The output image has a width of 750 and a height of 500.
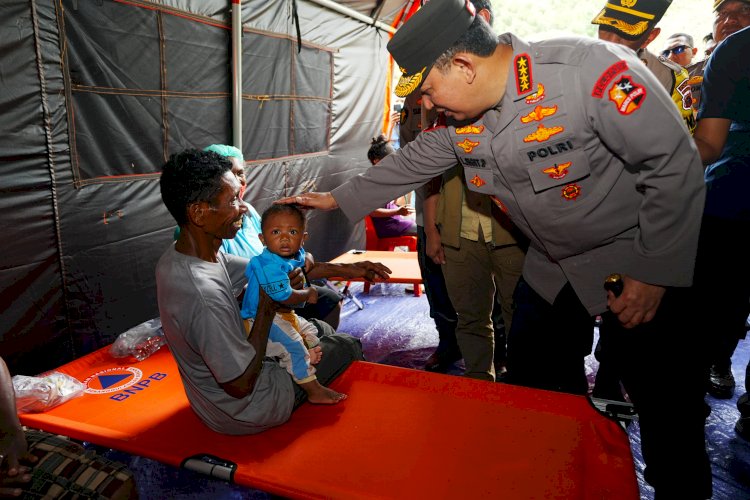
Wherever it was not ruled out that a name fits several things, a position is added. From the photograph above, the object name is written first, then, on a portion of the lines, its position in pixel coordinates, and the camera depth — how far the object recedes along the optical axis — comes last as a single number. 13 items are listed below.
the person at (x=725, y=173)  1.87
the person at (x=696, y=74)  3.31
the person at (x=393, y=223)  5.11
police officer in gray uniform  1.37
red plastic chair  5.30
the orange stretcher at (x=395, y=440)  1.68
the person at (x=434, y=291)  3.19
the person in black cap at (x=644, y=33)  2.21
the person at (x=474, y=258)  2.60
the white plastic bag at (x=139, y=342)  2.77
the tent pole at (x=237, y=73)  3.69
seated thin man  1.55
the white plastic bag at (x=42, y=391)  2.14
